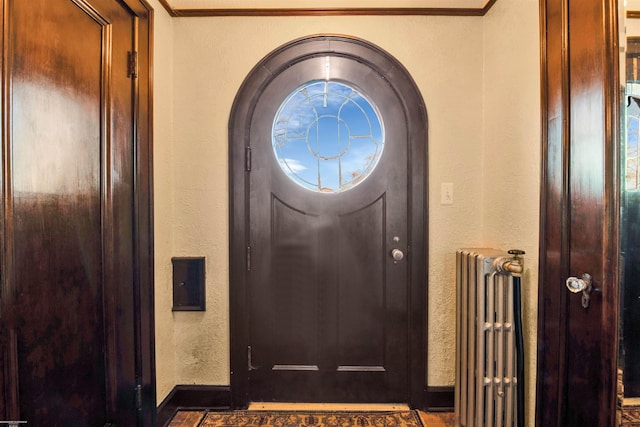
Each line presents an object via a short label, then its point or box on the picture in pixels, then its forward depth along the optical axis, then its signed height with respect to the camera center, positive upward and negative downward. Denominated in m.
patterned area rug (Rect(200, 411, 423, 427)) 1.80 -1.14
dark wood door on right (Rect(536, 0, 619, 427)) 1.11 -0.01
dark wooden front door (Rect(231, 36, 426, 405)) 1.89 -0.26
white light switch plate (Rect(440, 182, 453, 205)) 1.90 +0.11
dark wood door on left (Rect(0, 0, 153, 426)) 0.99 -0.01
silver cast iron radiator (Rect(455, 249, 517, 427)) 1.49 -0.62
